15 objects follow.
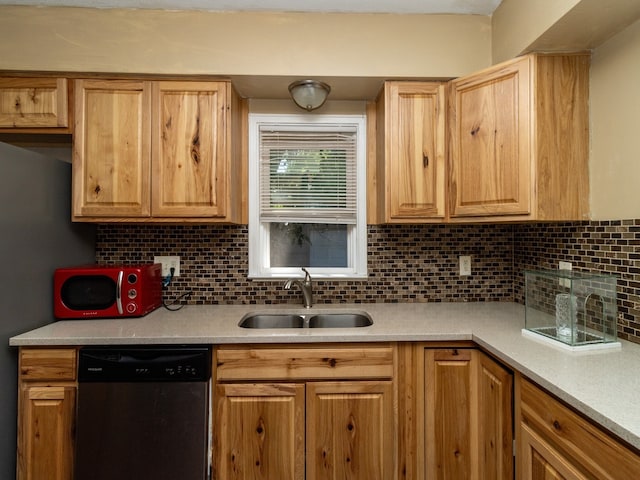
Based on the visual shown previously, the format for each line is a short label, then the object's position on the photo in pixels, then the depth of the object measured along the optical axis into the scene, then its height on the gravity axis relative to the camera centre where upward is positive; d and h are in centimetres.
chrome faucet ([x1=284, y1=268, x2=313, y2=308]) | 202 -27
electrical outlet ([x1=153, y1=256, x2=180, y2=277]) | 210 -13
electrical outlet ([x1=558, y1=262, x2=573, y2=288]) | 152 -13
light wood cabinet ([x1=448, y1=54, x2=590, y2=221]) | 153 +47
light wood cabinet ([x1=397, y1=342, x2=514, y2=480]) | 150 -74
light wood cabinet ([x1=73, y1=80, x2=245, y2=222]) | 178 +47
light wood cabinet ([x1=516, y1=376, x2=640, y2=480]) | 82 -55
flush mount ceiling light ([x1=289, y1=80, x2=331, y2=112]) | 184 +80
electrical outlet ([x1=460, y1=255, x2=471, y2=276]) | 216 -16
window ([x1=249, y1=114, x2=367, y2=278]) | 214 +38
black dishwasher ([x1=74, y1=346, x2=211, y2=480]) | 144 -72
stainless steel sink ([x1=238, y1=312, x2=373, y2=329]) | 196 -44
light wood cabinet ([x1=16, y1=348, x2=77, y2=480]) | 147 -73
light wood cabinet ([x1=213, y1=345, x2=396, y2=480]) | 149 -75
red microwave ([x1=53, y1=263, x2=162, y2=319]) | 172 -25
